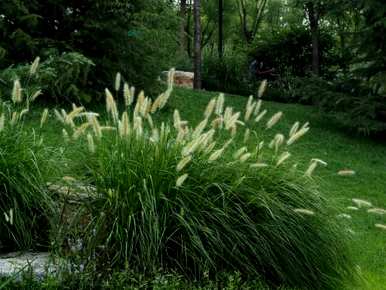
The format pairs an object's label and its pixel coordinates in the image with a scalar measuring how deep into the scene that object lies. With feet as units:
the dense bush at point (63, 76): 24.30
